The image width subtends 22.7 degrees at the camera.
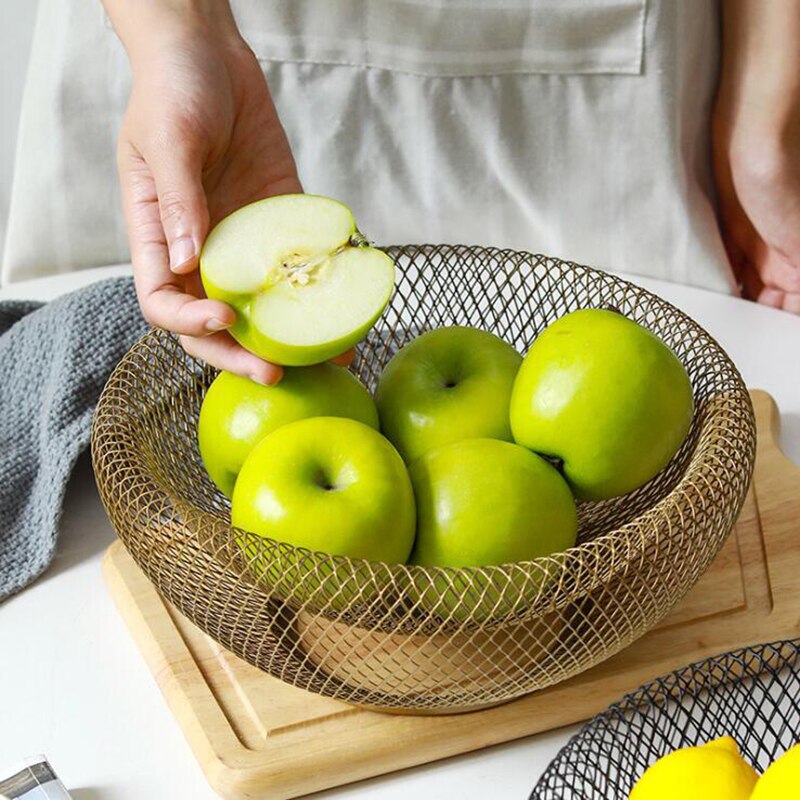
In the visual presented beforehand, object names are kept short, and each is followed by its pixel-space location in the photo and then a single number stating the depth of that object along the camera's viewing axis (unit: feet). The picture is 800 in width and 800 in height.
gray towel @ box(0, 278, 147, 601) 3.08
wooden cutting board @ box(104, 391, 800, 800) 2.65
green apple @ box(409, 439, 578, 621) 2.58
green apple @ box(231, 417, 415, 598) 2.54
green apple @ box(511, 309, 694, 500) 2.71
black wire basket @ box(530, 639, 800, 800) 2.47
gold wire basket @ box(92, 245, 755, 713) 2.50
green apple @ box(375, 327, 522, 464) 2.83
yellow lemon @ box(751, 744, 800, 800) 2.13
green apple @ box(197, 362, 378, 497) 2.78
